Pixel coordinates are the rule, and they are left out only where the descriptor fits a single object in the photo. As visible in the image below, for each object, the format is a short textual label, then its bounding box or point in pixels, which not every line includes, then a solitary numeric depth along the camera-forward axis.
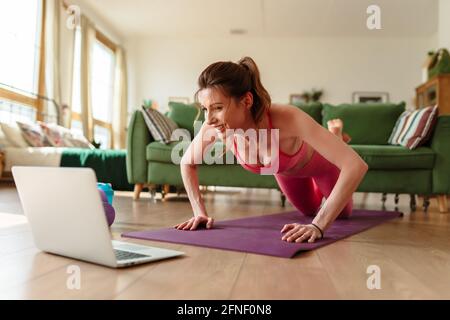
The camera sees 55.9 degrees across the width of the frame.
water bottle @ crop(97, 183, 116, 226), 1.72
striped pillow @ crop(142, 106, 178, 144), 3.36
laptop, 0.98
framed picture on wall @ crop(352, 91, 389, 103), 7.86
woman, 1.46
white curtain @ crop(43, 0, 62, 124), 5.74
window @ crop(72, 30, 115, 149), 7.38
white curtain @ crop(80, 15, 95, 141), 6.60
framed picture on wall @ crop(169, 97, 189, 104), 8.14
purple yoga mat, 1.34
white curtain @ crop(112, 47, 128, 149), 7.98
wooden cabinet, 4.95
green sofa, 3.02
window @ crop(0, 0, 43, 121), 4.93
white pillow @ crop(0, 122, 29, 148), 4.37
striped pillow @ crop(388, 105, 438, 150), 3.06
